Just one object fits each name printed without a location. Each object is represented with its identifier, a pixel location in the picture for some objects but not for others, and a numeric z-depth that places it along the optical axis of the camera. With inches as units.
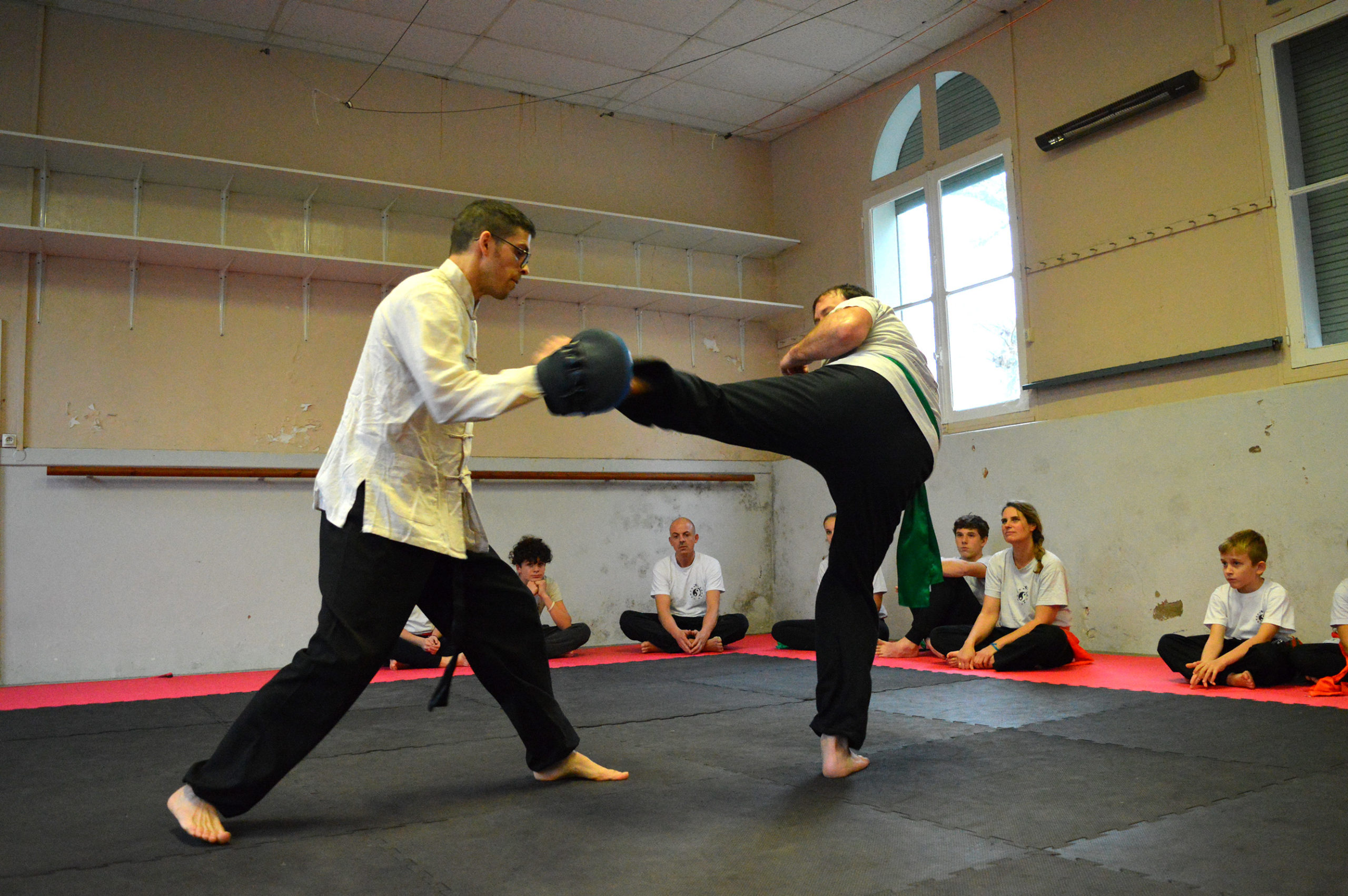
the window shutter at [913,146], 277.1
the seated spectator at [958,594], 217.6
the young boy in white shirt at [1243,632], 154.6
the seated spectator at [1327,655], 146.6
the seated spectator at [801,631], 237.6
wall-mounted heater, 202.2
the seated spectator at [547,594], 224.7
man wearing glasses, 79.0
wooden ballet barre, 213.6
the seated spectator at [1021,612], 183.9
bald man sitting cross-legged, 241.8
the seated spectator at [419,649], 216.7
